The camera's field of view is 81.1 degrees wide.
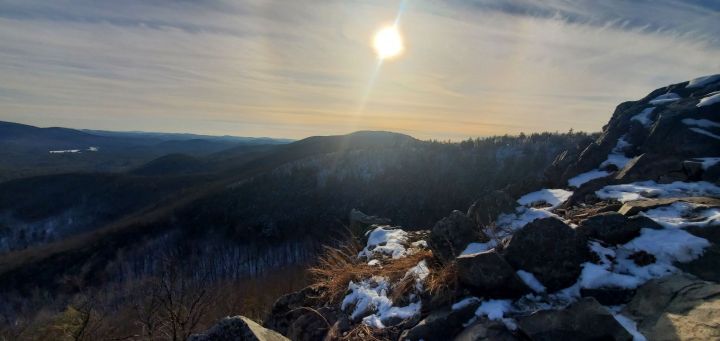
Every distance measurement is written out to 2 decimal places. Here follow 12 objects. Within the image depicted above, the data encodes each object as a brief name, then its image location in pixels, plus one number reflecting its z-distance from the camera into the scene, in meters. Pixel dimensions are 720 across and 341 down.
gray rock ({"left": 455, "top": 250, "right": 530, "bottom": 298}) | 6.01
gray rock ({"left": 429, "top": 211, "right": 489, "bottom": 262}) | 7.59
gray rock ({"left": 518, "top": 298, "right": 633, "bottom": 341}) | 4.93
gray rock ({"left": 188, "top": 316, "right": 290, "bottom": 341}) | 4.50
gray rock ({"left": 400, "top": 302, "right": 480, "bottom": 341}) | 5.87
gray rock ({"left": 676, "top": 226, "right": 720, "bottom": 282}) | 5.61
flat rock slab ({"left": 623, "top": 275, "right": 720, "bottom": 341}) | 4.59
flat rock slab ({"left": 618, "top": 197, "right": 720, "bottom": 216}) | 6.93
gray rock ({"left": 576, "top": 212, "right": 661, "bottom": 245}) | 6.47
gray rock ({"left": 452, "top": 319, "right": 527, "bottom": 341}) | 5.27
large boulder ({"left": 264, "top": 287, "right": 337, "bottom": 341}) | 7.89
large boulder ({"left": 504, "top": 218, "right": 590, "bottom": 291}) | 6.07
